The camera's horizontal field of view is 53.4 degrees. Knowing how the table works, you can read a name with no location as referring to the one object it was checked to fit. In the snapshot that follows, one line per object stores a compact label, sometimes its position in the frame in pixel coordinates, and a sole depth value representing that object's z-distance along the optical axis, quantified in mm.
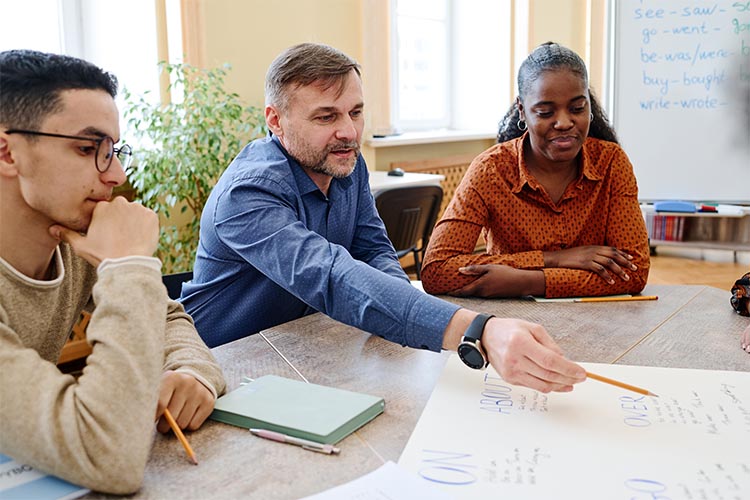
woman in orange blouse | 1878
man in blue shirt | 1313
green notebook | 942
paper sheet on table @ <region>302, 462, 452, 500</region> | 790
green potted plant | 3127
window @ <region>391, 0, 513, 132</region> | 5406
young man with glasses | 808
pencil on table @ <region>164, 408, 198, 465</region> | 895
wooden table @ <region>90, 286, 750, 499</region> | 851
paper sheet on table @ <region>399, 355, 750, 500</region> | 811
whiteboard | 3506
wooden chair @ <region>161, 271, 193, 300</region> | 1806
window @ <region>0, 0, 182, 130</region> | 3432
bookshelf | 4426
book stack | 4531
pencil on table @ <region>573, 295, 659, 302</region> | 1745
